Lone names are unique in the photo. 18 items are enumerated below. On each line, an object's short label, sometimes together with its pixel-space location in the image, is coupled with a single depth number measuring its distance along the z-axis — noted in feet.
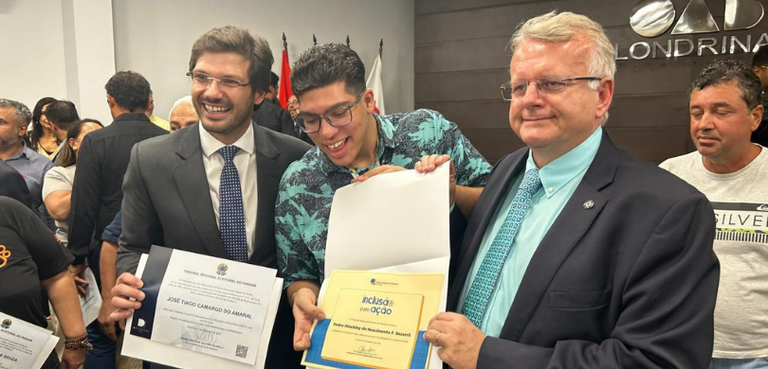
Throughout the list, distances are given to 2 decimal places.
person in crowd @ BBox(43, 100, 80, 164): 13.50
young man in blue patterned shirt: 4.84
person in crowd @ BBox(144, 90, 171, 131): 14.02
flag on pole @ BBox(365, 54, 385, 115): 20.59
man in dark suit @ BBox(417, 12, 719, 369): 3.37
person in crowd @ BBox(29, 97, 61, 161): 14.30
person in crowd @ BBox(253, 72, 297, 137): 14.43
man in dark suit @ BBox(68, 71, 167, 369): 9.44
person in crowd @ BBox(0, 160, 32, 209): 8.28
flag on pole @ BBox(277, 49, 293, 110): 18.60
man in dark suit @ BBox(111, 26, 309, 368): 5.40
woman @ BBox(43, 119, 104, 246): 10.28
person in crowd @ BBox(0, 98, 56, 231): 11.35
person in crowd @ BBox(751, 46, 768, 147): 7.93
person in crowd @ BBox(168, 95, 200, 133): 10.30
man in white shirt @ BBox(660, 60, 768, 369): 6.37
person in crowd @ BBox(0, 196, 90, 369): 6.11
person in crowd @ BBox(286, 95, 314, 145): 12.78
